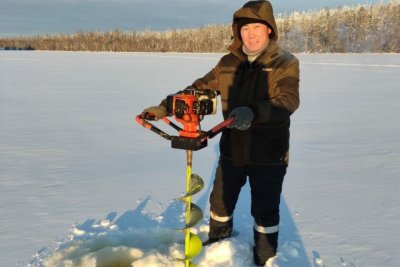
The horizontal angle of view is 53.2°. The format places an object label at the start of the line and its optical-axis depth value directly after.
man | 2.29
